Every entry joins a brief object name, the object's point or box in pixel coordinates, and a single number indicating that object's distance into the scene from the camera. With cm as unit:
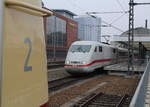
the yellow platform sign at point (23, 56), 146
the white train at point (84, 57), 1305
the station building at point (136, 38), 1951
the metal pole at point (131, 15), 1473
